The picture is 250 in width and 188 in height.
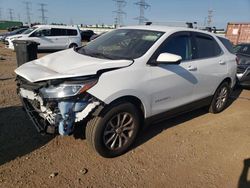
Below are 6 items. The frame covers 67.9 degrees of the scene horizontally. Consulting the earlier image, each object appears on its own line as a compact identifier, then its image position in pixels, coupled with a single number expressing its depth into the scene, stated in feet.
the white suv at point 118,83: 7.23
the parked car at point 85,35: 75.26
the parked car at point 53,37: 40.38
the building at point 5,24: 143.73
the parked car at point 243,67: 18.21
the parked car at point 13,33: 48.06
